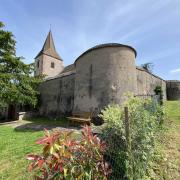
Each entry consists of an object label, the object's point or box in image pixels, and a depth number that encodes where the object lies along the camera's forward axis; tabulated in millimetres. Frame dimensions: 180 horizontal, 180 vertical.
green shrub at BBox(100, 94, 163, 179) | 3289
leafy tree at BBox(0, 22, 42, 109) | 13039
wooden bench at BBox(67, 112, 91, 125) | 9420
